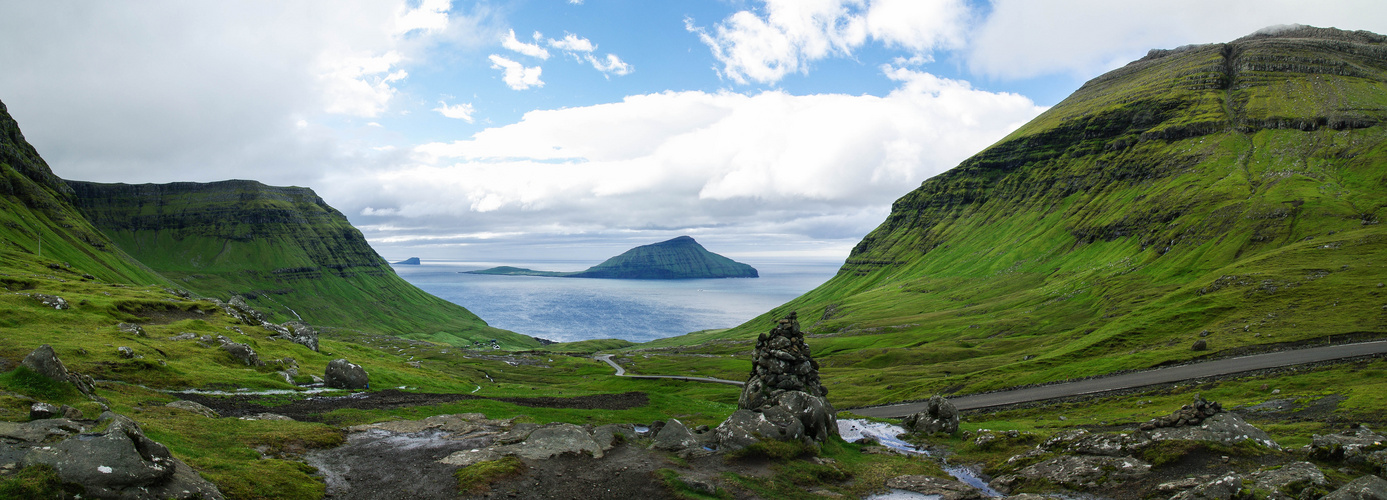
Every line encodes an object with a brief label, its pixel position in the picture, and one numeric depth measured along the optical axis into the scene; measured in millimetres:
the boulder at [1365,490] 21312
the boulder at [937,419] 49812
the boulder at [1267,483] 24344
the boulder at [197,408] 35219
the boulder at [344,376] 57469
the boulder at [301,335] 88000
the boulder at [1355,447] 26861
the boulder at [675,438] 36625
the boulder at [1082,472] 30641
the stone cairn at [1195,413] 33469
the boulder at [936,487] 31470
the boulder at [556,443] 33062
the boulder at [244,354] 60438
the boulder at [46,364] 29688
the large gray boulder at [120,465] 18484
